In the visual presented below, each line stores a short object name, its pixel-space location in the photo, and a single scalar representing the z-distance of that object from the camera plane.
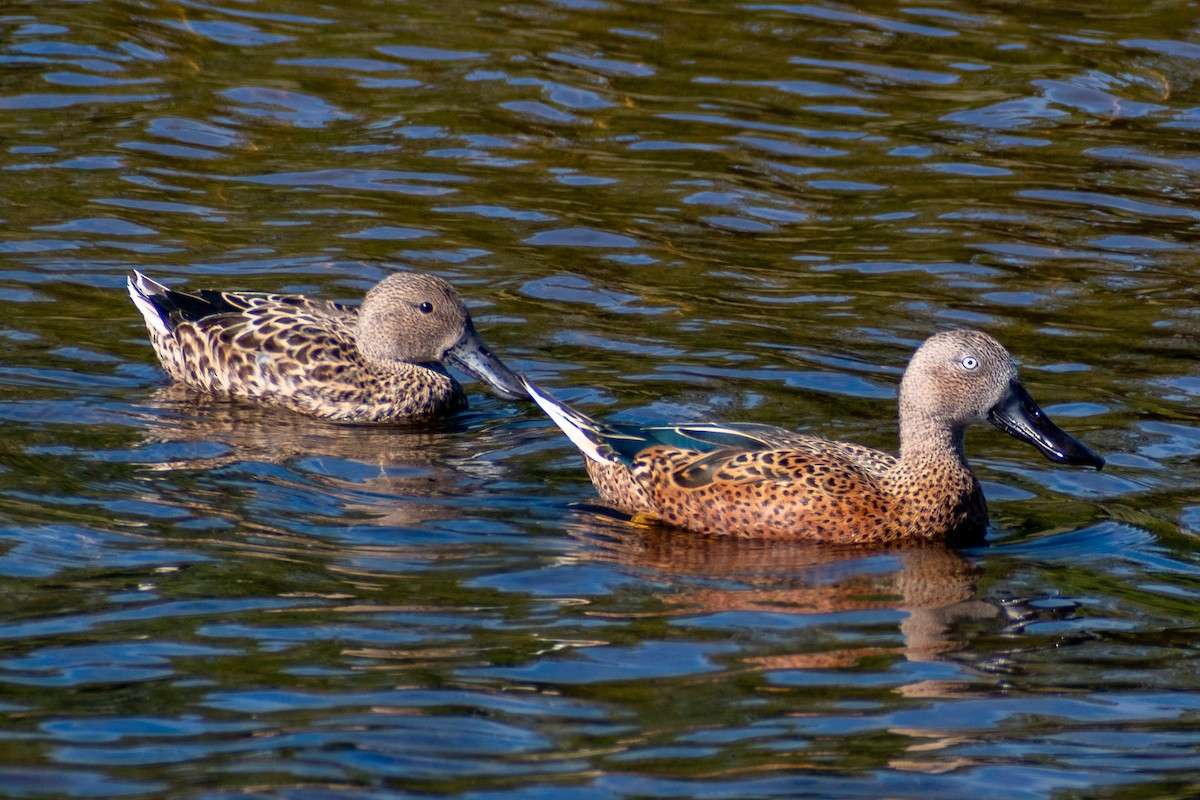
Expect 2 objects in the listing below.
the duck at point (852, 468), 16.55
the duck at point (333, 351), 20.81
